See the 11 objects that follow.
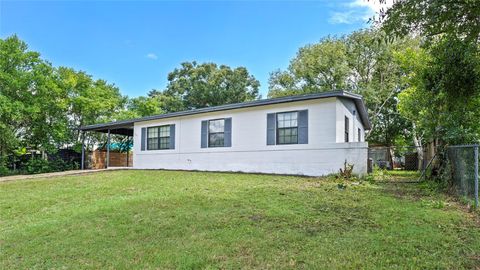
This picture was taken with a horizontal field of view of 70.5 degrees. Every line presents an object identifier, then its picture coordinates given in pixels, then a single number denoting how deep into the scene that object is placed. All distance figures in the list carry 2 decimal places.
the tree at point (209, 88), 33.41
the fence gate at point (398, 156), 20.41
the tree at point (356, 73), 25.61
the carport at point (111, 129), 18.19
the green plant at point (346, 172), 10.91
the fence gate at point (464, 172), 6.42
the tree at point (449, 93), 6.75
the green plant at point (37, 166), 18.99
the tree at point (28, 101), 17.52
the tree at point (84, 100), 20.31
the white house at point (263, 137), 11.87
